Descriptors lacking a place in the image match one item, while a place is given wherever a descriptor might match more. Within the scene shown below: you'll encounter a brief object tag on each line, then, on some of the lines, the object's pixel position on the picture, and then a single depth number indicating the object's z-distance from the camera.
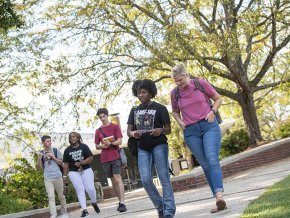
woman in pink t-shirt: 5.60
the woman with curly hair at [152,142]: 5.36
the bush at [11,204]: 11.33
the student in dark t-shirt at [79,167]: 8.24
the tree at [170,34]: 13.46
